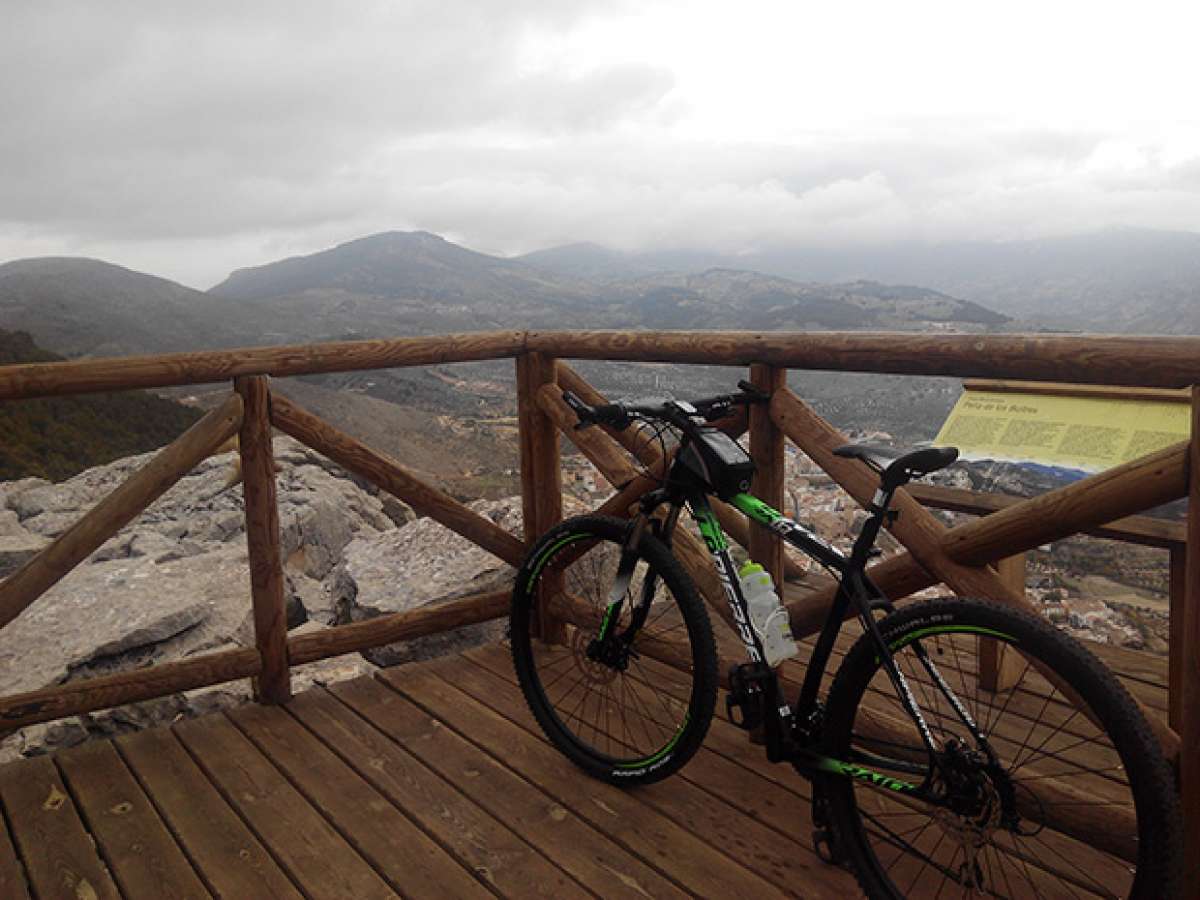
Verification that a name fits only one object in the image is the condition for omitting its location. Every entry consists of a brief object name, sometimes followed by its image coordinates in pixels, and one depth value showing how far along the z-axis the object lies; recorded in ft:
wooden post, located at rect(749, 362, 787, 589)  9.02
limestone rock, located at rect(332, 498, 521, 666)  14.87
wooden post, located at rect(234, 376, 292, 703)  10.62
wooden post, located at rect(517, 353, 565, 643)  12.28
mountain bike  5.89
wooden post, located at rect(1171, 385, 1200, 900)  5.84
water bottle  7.61
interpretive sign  7.16
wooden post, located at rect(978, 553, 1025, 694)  10.53
